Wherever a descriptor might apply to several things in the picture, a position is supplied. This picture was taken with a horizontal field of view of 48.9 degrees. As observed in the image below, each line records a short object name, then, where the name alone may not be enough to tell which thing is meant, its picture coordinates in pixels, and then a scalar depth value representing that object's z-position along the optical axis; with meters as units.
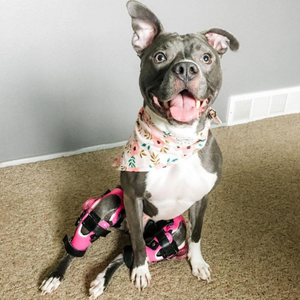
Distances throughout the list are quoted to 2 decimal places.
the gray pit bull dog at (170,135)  1.09
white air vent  2.73
